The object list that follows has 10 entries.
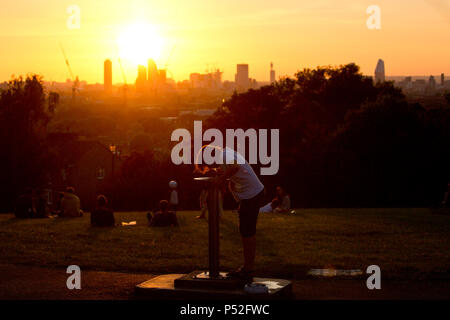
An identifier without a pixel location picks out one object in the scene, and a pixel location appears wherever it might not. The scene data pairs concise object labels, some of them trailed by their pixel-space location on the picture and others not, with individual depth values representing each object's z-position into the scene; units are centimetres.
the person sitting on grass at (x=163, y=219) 1909
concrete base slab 899
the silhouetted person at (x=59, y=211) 2317
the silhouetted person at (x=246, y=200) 946
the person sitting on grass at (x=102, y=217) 1888
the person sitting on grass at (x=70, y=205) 2294
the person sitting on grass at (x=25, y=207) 2241
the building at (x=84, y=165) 9569
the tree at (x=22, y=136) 6462
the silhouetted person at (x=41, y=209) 2256
